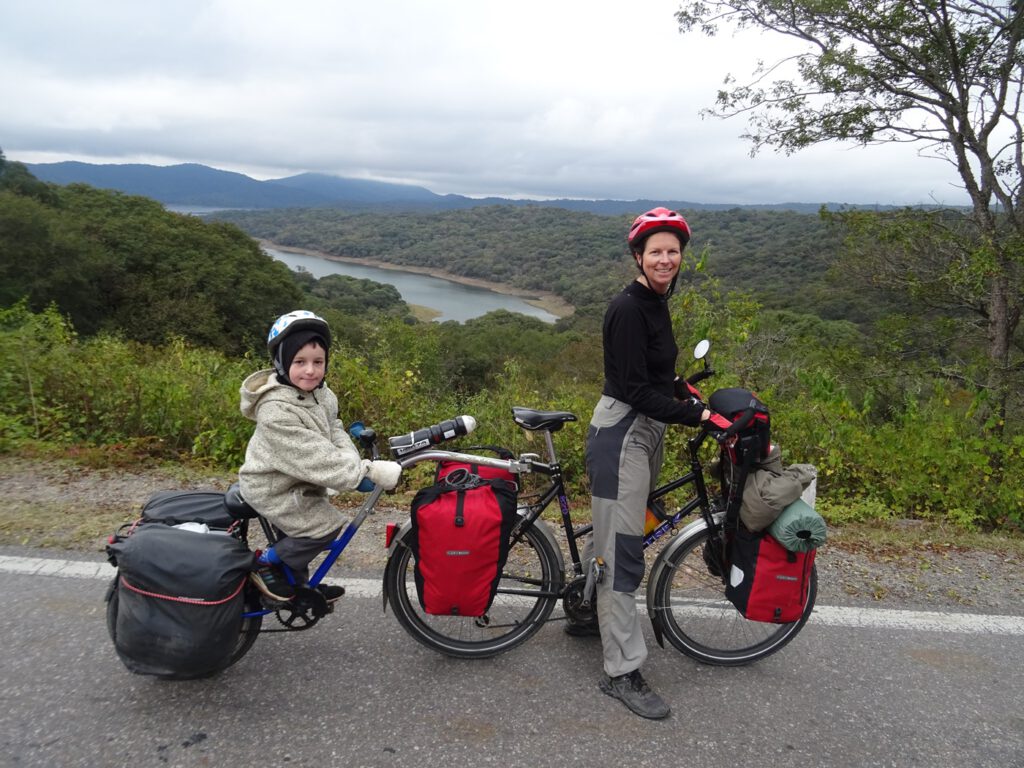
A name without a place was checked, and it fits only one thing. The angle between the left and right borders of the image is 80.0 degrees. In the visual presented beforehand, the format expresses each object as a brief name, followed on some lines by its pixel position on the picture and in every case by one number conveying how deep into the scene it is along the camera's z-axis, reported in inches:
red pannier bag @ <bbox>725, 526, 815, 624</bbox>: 99.4
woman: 92.0
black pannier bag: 86.7
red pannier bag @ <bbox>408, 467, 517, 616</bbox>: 96.0
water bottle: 96.7
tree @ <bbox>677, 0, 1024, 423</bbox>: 330.0
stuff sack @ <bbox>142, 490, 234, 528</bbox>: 95.1
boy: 90.0
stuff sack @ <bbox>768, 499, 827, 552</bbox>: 95.0
